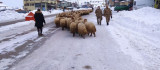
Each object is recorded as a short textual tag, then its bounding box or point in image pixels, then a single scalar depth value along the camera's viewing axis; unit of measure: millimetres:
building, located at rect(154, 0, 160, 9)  29531
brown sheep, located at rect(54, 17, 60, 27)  15347
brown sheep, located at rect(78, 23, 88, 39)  9644
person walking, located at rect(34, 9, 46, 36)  11195
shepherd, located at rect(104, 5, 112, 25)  15859
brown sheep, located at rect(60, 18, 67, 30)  13450
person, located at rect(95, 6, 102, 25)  16188
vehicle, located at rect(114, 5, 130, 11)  41719
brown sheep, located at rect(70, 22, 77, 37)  10305
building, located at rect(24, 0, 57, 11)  77688
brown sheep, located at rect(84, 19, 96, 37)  9962
